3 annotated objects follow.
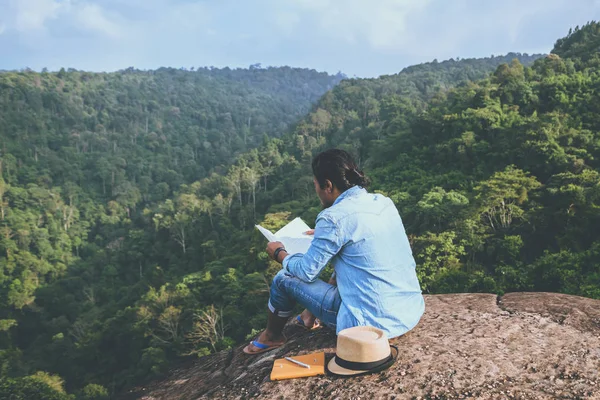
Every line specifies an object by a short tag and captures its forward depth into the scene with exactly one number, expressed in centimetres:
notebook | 274
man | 264
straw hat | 250
